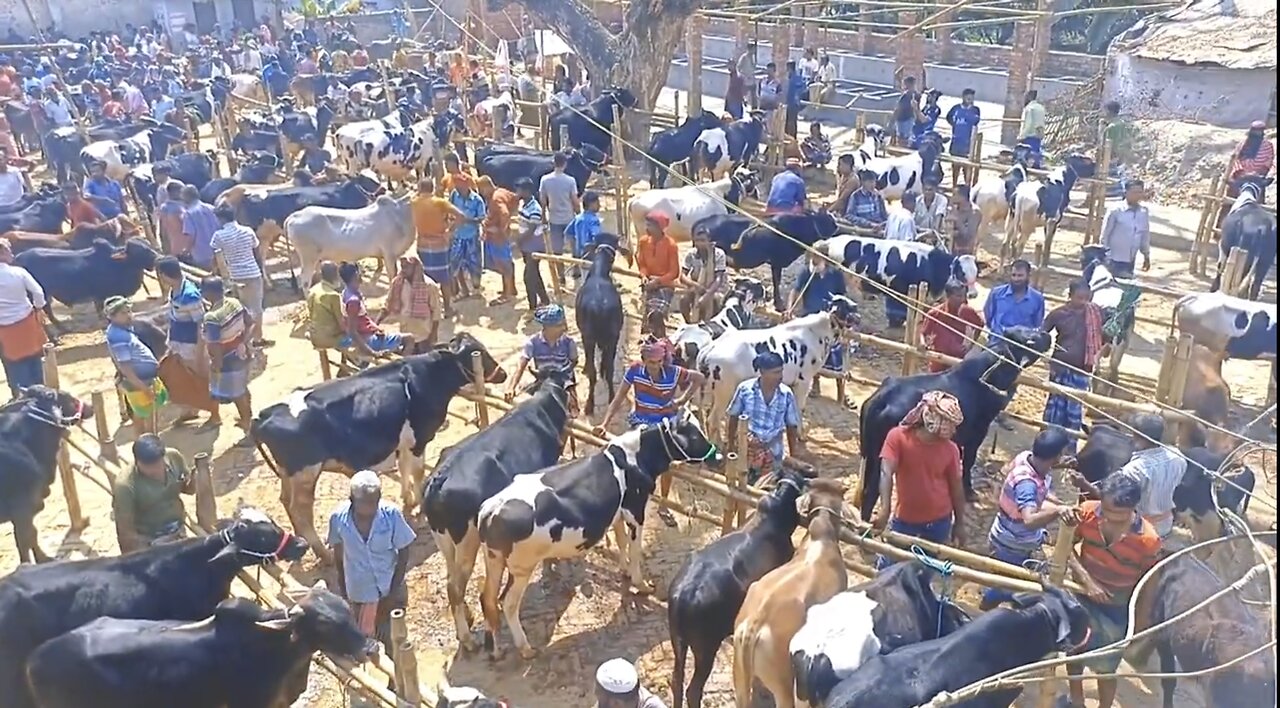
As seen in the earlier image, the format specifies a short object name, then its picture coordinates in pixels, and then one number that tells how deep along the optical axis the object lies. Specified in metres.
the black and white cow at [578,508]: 6.41
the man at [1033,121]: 17.62
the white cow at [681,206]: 13.43
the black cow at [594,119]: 18.41
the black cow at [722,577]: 5.77
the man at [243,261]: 10.67
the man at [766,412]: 7.22
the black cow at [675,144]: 17.39
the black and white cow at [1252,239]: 11.24
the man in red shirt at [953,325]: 8.77
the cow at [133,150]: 16.34
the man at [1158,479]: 6.10
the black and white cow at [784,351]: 8.60
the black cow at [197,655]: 5.17
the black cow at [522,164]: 15.51
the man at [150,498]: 6.51
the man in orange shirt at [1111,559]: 5.45
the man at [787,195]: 12.71
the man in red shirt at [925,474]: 6.07
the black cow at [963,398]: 7.72
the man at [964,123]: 17.05
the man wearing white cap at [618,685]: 4.39
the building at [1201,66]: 16.64
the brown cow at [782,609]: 5.36
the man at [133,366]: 8.41
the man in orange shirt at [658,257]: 10.66
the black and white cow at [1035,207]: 13.40
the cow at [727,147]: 16.72
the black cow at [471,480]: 6.61
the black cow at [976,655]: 4.69
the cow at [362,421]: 7.61
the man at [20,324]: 9.00
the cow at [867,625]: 5.00
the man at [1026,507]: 5.88
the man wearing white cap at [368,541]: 5.95
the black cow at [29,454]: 7.38
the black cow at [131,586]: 5.54
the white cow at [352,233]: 12.30
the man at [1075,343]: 8.50
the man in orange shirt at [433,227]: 11.76
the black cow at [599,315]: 9.70
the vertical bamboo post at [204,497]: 6.72
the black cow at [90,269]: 11.84
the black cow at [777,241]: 12.13
